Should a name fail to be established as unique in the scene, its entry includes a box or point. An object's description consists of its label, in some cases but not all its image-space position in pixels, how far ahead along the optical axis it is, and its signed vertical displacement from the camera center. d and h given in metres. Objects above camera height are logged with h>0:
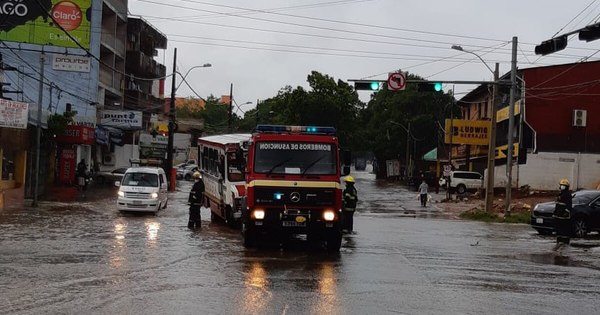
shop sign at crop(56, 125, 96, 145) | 42.78 +1.03
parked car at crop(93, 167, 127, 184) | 50.53 -1.64
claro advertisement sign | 47.41 +8.24
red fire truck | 16.25 -0.53
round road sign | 28.02 +3.32
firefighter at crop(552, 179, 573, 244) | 21.52 -1.16
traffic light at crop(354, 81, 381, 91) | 27.47 +3.05
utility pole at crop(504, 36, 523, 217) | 33.16 +2.23
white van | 28.12 -1.38
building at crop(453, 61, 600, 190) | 48.50 +3.19
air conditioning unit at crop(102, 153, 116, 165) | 61.53 -0.43
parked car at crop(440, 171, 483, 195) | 55.97 -0.97
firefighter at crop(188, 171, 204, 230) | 23.12 -1.49
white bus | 21.88 -0.61
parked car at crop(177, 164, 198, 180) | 66.19 -1.40
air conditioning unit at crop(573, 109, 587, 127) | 48.44 +3.78
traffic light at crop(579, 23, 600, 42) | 18.58 +3.70
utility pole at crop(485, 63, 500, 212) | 34.22 +1.07
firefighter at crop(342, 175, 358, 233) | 21.95 -1.04
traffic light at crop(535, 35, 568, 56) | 21.25 +3.83
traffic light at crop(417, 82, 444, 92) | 28.12 +3.21
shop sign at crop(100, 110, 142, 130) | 53.47 +2.64
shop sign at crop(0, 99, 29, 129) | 28.62 +1.45
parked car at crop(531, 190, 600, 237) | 24.83 -1.44
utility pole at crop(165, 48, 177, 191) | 47.47 +1.82
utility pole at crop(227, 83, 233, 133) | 60.19 +4.48
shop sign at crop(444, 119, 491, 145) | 53.56 +2.79
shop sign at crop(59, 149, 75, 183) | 44.69 -0.87
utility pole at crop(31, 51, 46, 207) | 30.06 +1.17
